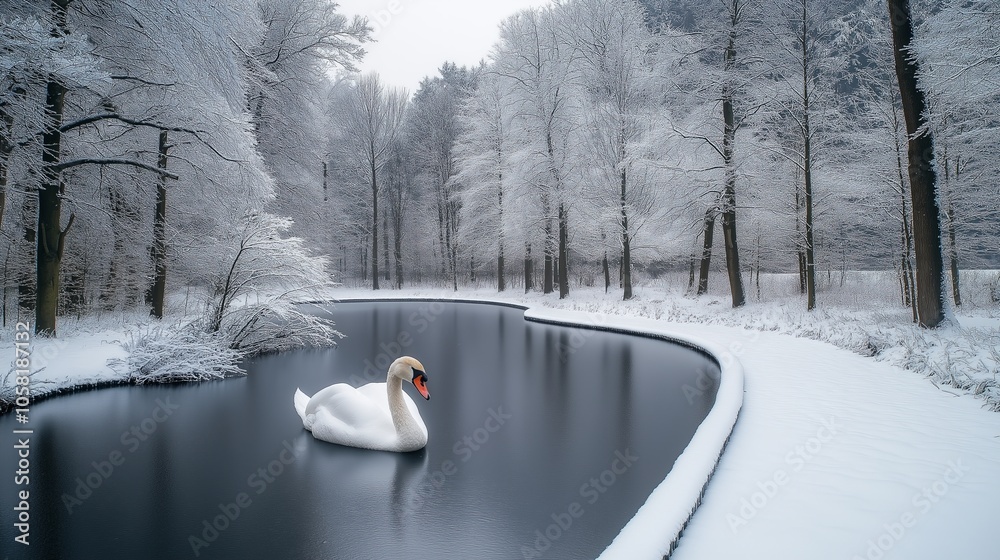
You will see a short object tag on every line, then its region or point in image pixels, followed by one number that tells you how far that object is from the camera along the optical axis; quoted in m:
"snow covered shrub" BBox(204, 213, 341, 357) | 10.00
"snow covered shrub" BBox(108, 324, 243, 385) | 7.91
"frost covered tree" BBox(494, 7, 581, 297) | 19.39
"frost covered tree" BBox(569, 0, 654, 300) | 17.33
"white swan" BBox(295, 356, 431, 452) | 4.73
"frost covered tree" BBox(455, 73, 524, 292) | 22.84
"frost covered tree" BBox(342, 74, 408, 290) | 30.02
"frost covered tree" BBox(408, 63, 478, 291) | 29.70
